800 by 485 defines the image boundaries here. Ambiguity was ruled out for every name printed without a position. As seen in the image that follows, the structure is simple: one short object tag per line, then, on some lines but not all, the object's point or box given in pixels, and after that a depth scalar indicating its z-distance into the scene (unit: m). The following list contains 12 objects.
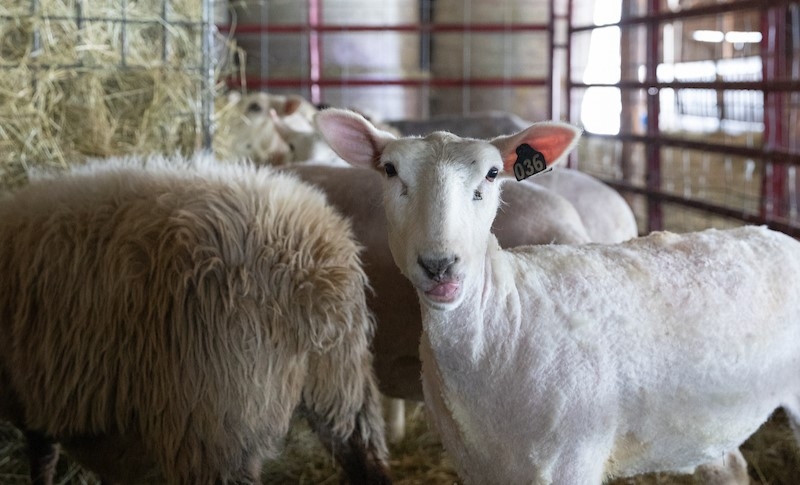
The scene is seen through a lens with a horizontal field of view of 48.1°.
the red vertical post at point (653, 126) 5.78
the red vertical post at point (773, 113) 4.53
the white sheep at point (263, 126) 6.20
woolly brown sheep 2.62
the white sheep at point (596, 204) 4.33
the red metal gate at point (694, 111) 4.56
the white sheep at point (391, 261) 3.44
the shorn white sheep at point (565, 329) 2.33
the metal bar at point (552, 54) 7.52
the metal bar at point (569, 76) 7.38
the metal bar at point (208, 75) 4.45
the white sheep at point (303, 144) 5.47
